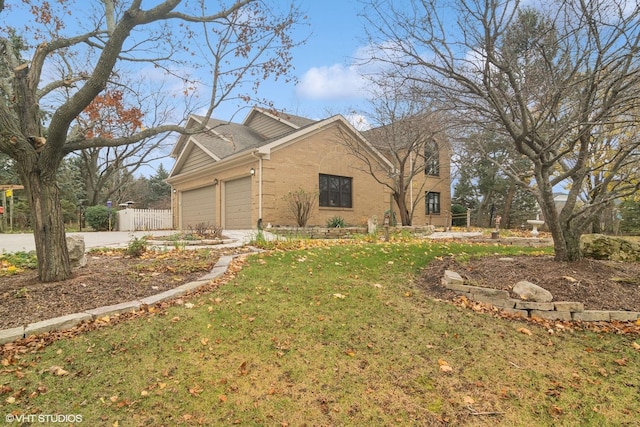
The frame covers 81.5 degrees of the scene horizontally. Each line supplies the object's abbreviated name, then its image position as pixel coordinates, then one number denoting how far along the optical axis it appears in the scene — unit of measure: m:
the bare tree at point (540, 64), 4.84
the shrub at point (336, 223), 14.45
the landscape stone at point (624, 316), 4.18
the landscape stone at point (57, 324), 3.22
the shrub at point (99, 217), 18.62
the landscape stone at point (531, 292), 4.39
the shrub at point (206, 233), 10.16
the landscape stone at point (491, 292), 4.53
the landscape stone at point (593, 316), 4.20
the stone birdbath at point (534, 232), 12.90
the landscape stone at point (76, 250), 5.30
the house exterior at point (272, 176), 14.03
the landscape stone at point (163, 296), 3.99
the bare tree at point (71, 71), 4.42
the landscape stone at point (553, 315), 4.25
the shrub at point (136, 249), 6.54
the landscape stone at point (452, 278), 4.90
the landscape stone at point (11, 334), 3.06
